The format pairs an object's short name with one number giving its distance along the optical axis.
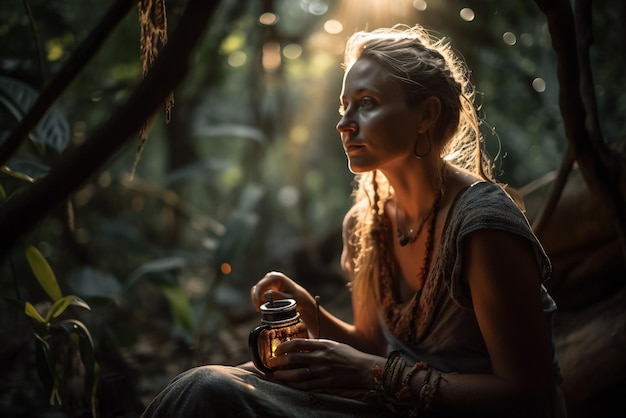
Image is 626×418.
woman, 1.22
